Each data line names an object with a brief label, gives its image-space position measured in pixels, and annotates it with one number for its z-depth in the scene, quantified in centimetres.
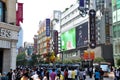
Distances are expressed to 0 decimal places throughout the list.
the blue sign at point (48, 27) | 5840
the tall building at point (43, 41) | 6334
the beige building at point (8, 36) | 1285
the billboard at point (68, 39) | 4594
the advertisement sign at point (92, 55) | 3316
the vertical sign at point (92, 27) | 3508
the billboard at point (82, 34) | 4022
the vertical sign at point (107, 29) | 3442
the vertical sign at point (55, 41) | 5294
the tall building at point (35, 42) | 7620
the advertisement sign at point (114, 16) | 3077
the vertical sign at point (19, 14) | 1443
